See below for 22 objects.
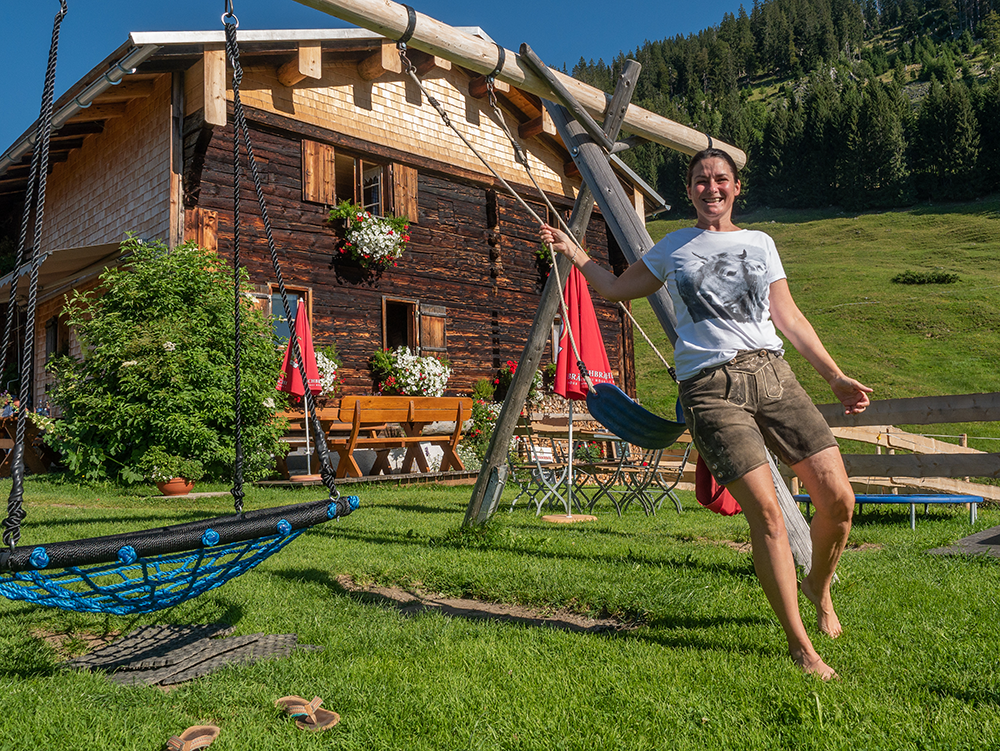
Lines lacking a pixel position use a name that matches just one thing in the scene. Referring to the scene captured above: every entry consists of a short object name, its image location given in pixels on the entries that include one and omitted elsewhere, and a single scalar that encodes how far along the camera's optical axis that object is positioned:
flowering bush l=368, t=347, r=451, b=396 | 13.47
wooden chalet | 11.50
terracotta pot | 9.03
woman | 2.66
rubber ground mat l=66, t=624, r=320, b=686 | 2.72
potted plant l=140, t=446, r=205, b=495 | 9.06
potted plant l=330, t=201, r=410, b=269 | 13.05
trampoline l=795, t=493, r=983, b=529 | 6.56
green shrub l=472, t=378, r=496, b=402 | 15.02
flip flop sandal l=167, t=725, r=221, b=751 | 2.04
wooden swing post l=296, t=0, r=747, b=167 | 4.39
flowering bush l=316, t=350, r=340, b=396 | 12.30
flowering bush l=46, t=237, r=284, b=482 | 9.36
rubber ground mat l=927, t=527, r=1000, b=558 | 4.79
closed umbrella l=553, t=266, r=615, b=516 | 7.36
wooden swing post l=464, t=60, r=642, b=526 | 5.38
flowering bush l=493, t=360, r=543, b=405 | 15.63
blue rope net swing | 2.35
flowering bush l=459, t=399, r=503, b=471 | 14.03
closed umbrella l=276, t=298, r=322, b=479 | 10.24
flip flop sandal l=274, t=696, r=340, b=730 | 2.23
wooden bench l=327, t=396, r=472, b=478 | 10.21
